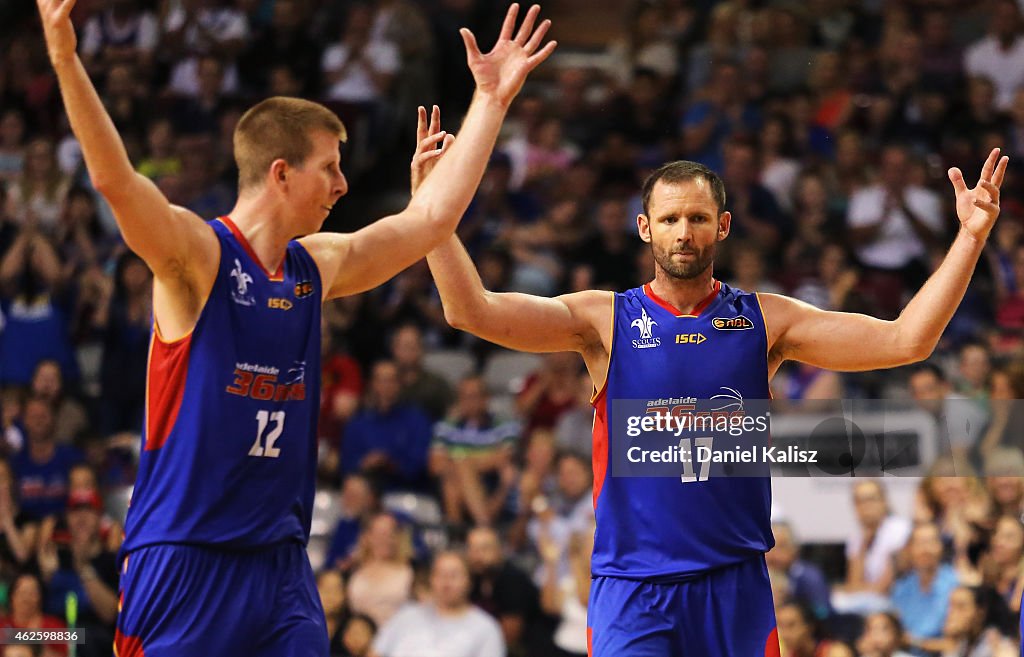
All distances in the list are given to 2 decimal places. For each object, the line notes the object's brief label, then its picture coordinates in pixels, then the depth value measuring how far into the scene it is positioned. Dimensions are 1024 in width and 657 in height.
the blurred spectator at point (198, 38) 17.56
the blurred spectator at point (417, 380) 13.91
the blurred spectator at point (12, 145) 16.62
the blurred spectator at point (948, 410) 11.77
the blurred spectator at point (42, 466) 13.38
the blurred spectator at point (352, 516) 12.64
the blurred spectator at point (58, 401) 14.02
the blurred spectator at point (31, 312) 14.77
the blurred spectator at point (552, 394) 13.65
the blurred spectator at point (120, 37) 17.69
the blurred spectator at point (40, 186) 16.09
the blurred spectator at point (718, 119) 15.88
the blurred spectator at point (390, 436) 13.61
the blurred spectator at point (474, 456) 13.07
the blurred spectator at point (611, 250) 14.51
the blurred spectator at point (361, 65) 17.16
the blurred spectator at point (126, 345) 14.49
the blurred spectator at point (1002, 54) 16.06
